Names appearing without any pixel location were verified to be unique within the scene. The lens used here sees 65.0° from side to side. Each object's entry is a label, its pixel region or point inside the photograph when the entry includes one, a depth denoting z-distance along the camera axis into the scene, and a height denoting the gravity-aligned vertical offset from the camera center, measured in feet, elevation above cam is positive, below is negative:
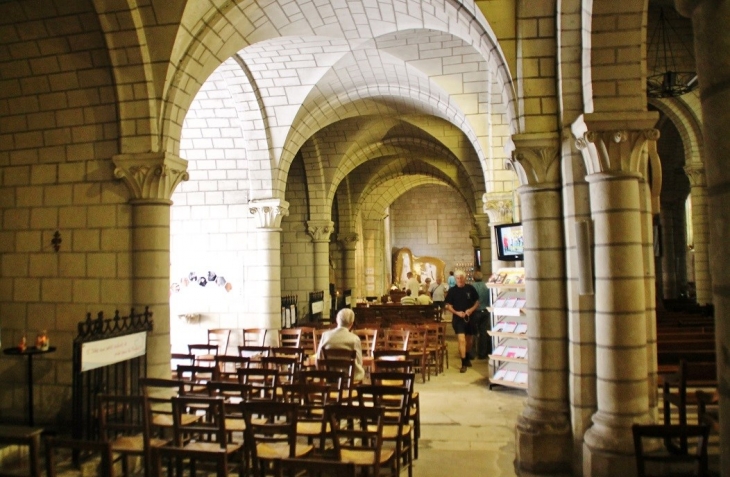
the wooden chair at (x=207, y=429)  12.17 -3.37
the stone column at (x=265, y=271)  33.78 +0.06
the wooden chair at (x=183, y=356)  20.48 -3.00
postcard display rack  24.20 -2.63
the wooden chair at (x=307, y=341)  30.94 -3.88
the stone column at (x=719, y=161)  4.74 +0.87
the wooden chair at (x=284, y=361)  18.39 -2.91
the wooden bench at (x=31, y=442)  9.01 -2.72
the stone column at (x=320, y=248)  45.19 +1.82
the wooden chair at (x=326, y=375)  15.55 -2.84
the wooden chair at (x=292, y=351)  21.72 -3.04
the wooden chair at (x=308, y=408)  13.98 -3.54
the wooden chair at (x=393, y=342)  28.19 -3.50
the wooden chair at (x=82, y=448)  8.73 -2.75
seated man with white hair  19.57 -2.41
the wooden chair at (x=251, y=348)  22.77 -3.05
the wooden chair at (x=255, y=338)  33.17 -3.88
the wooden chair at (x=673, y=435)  10.35 -3.18
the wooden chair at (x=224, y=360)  17.74 -2.97
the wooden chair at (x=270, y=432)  11.59 -3.40
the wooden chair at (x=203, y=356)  23.90 -3.70
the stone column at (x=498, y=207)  32.45 +3.48
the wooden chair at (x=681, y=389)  14.17 -3.24
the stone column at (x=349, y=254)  61.62 +1.80
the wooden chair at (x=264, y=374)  16.11 -2.91
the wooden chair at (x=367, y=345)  24.03 -3.70
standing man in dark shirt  31.94 -2.15
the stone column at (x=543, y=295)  16.11 -0.80
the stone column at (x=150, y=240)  20.11 +1.21
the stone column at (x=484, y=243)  44.98 +2.01
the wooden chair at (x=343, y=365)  17.35 -2.87
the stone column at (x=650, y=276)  15.35 -0.30
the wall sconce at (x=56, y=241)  20.83 +1.26
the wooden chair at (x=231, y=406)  14.32 -3.65
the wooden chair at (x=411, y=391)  15.78 -3.42
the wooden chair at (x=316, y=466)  8.01 -2.84
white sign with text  16.55 -2.31
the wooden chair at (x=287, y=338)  28.48 -3.59
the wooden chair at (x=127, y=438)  12.55 -3.71
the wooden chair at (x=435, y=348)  30.07 -4.14
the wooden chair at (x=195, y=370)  17.85 -3.09
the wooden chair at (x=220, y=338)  32.76 -3.85
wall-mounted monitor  25.66 +1.19
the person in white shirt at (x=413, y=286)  52.46 -1.56
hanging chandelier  28.37 +11.70
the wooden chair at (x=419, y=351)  27.61 -4.06
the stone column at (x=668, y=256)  58.23 +0.89
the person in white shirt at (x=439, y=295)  49.05 -2.25
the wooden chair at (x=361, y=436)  11.47 -3.51
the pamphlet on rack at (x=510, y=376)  24.86 -4.73
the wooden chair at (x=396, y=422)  13.01 -3.80
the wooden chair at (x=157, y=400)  13.23 -3.06
